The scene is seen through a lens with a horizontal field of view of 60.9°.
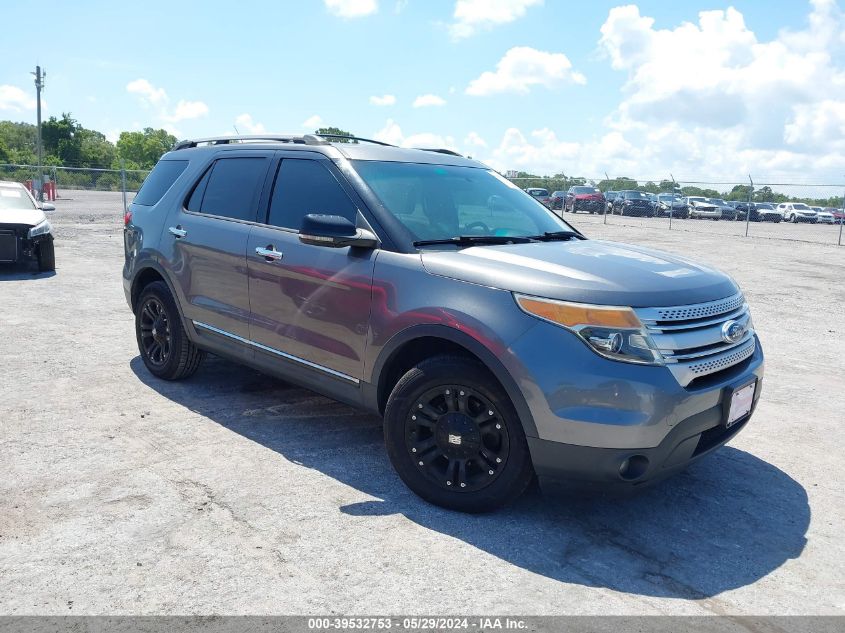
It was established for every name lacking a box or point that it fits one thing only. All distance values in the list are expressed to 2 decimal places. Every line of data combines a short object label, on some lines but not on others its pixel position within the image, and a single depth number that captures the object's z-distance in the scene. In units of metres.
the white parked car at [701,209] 38.44
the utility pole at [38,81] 49.59
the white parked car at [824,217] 43.50
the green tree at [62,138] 66.69
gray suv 3.12
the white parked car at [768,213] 41.84
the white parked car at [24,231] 10.55
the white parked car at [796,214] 43.09
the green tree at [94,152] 70.46
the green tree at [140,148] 119.62
